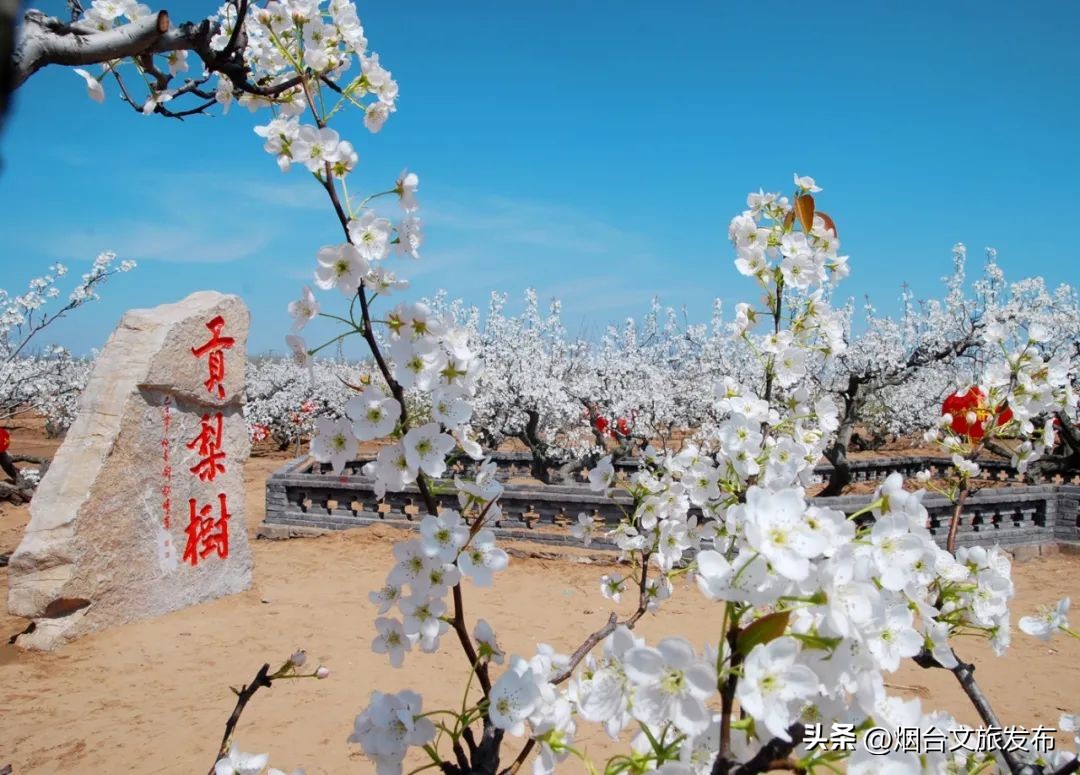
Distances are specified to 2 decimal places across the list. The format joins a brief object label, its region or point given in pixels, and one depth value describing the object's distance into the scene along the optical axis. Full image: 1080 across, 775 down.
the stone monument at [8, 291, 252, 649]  4.78
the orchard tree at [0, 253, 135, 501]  8.41
